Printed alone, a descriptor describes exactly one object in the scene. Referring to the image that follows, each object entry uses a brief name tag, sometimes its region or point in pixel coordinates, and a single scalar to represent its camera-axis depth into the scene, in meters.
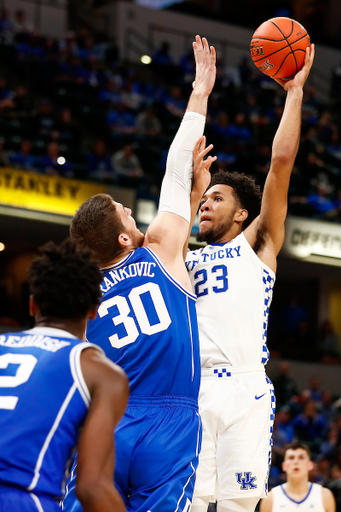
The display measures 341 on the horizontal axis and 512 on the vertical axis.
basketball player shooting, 4.25
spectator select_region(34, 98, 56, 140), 15.14
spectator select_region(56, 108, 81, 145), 15.44
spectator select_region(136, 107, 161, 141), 17.36
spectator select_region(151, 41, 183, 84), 21.39
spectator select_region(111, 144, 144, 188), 15.11
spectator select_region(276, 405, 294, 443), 12.74
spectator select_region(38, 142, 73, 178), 13.74
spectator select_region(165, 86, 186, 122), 18.99
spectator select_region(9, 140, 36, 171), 13.42
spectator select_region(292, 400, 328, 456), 13.53
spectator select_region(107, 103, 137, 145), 16.52
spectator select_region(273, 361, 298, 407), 14.94
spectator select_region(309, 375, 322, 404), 15.26
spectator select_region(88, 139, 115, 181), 14.34
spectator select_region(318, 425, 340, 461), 12.63
